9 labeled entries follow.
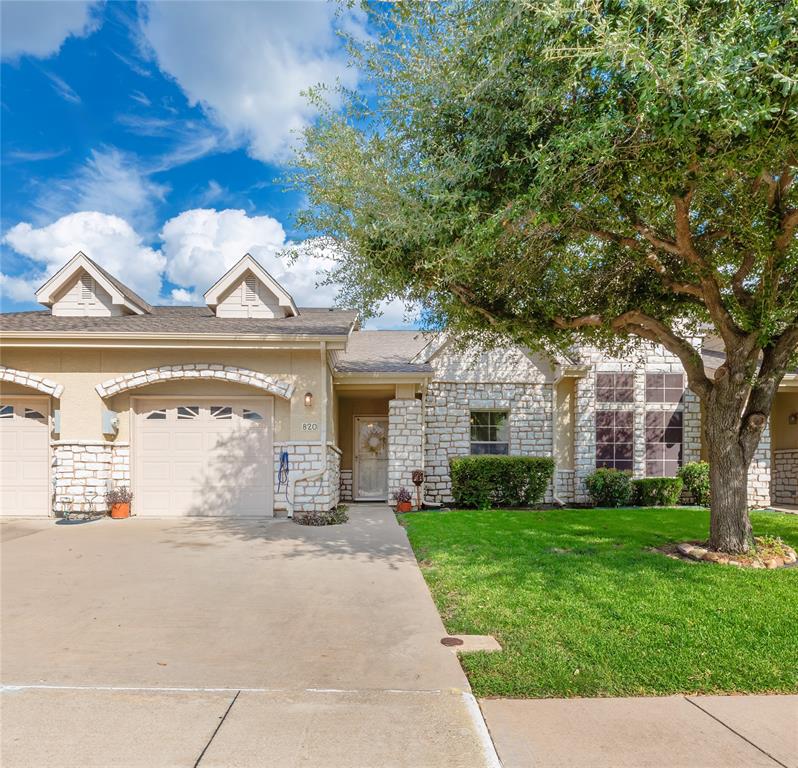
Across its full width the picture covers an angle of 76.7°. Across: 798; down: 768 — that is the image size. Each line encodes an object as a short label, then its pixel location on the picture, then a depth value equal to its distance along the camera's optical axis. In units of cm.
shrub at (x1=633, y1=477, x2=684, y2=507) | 1234
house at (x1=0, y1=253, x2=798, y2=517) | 973
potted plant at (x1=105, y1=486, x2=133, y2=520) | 971
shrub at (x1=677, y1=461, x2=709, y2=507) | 1241
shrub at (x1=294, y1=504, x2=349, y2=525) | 942
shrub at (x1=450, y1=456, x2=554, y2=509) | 1188
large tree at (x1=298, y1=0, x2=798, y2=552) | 436
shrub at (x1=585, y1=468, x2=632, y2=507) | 1209
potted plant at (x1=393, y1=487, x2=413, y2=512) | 1140
